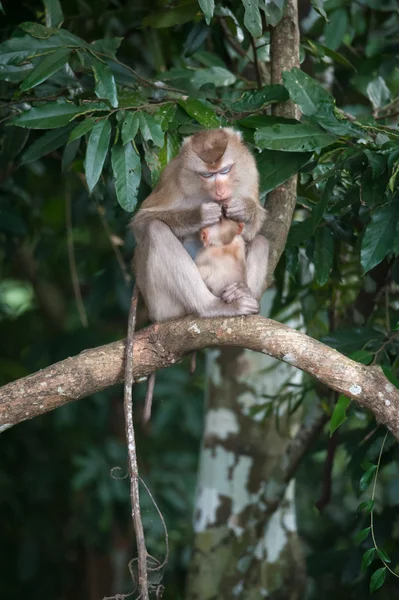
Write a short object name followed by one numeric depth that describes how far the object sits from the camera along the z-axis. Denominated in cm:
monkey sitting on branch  740
